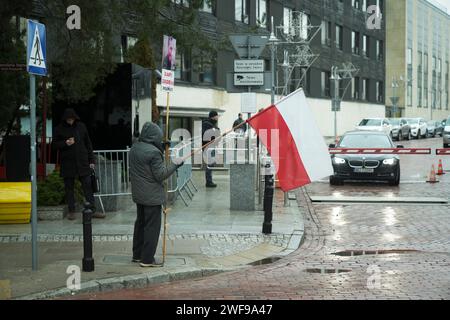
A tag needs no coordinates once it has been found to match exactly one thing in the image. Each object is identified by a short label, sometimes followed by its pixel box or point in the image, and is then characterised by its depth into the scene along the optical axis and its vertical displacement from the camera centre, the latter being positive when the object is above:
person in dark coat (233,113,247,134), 26.21 +0.17
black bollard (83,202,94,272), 8.24 -1.25
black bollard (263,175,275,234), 11.12 -1.15
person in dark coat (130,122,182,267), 8.48 -0.55
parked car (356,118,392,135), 44.39 +0.65
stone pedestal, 13.49 -0.98
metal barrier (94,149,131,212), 12.99 -0.75
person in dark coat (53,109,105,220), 11.85 -0.34
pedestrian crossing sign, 8.12 +1.00
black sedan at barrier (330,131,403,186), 19.38 -0.90
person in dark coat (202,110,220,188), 17.83 +0.06
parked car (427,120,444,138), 56.73 +0.50
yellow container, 11.58 -1.16
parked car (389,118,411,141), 47.78 +0.36
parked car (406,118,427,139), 52.00 +0.54
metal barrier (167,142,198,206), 14.17 -0.91
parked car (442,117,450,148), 37.91 -0.10
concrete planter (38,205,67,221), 12.13 -1.34
